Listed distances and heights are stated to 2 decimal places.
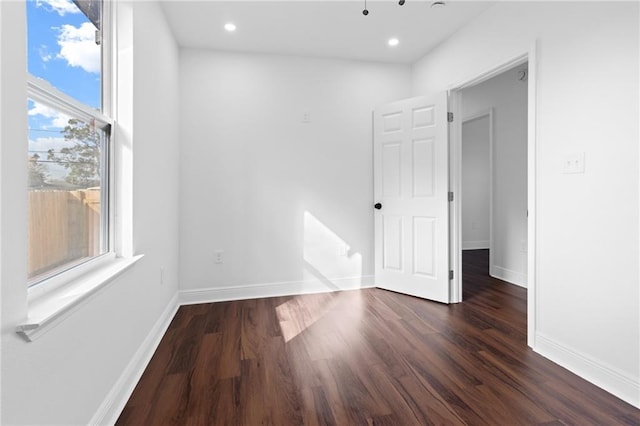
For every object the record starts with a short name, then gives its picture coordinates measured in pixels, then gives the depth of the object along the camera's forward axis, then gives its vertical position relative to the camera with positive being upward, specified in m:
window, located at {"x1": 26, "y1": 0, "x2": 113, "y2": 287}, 1.12 +0.30
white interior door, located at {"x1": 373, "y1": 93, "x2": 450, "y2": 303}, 3.15 +0.13
